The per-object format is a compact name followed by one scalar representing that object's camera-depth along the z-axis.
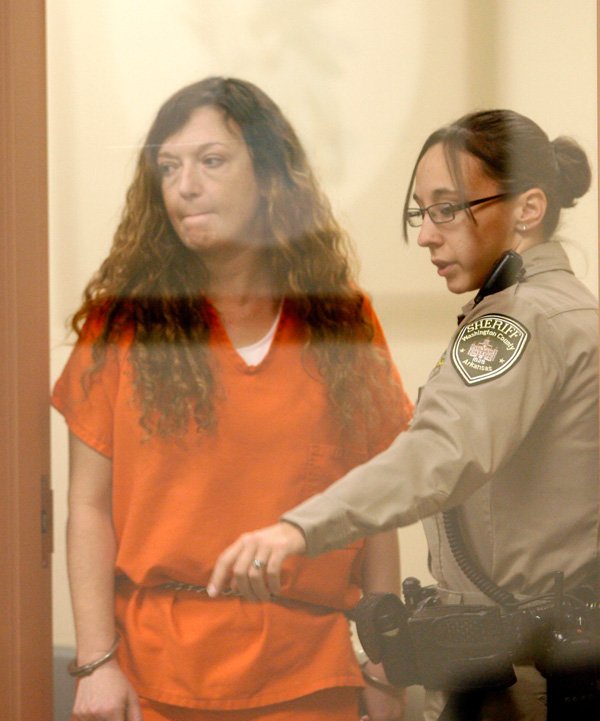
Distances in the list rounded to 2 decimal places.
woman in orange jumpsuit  6.74
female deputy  6.67
